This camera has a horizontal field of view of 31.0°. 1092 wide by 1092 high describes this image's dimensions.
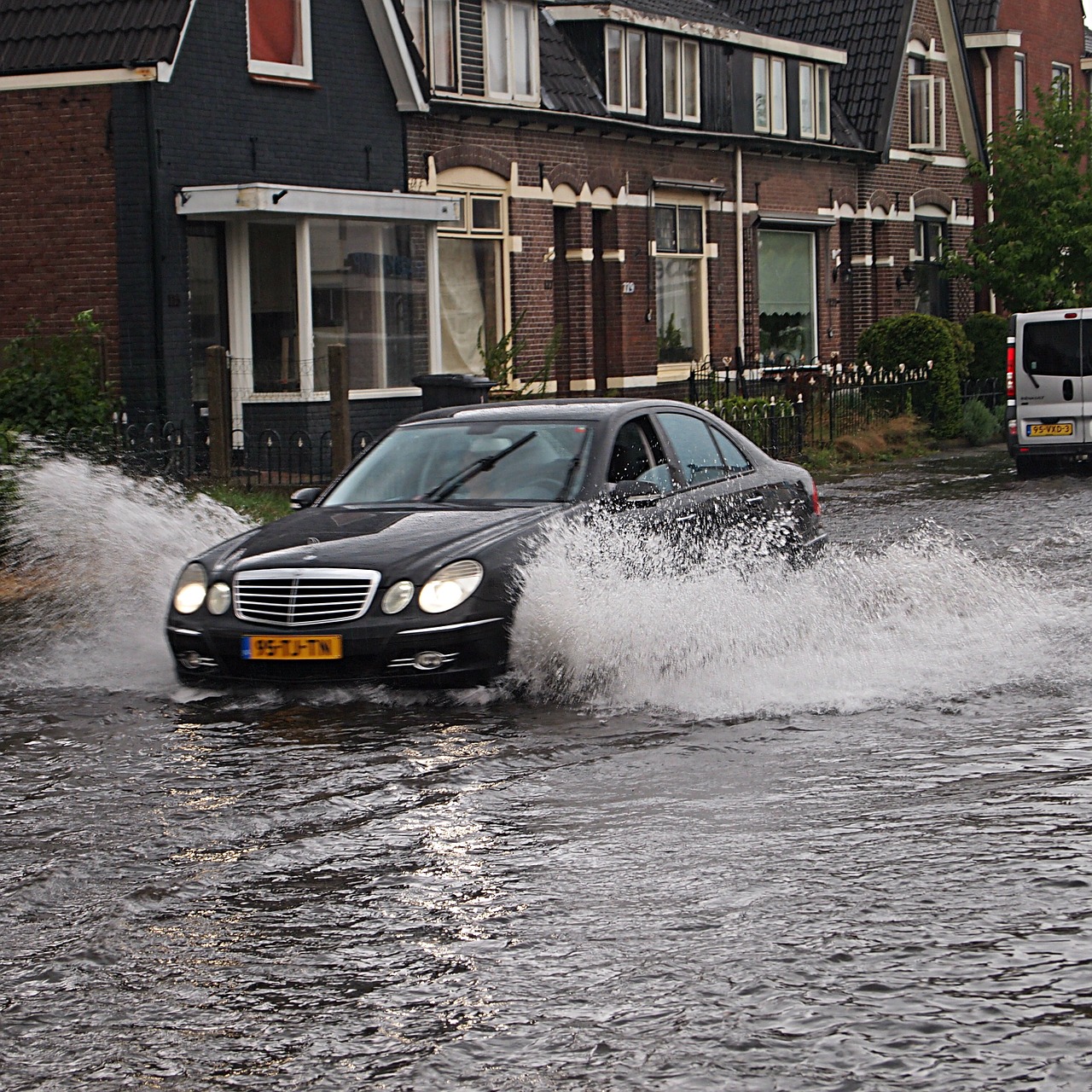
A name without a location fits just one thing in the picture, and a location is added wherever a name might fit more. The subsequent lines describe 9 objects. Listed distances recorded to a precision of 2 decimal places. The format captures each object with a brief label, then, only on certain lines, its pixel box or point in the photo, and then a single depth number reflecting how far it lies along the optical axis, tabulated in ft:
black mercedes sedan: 30.50
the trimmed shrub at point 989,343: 117.39
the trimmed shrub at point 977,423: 100.48
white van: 76.43
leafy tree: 115.44
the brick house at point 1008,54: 139.23
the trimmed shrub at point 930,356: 99.66
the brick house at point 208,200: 71.00
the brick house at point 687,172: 89.10
